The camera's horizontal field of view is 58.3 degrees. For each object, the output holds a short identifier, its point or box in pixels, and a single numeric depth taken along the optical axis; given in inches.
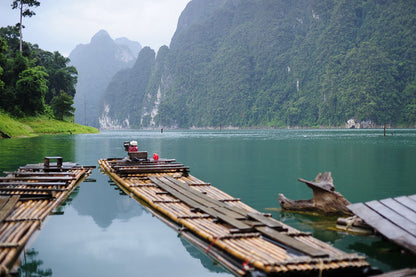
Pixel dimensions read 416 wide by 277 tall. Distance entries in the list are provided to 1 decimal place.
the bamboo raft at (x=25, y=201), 234.6
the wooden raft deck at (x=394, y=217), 257.9
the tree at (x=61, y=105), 2493.8
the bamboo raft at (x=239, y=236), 203.8
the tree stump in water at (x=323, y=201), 359.9
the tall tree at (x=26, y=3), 2113.7
